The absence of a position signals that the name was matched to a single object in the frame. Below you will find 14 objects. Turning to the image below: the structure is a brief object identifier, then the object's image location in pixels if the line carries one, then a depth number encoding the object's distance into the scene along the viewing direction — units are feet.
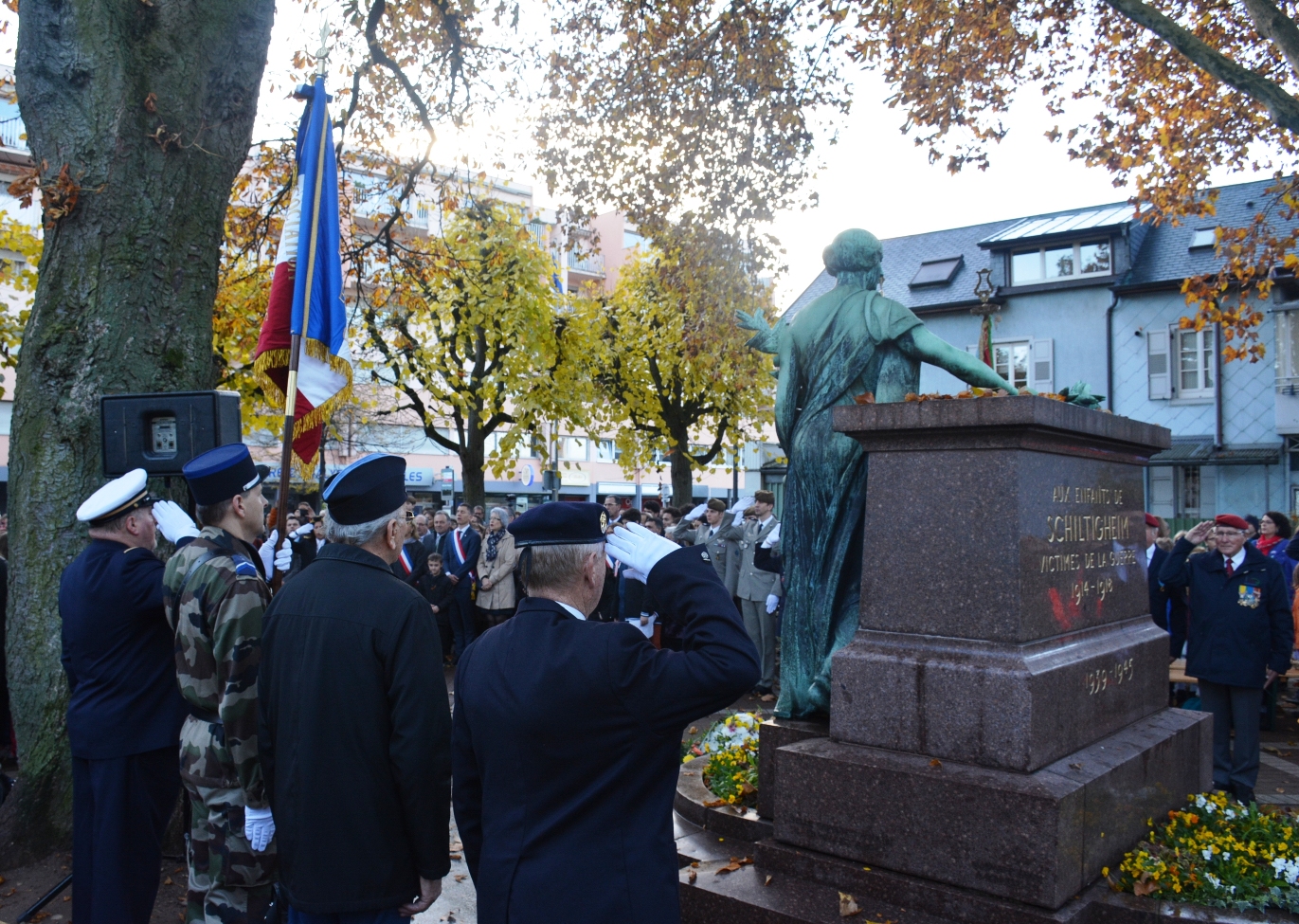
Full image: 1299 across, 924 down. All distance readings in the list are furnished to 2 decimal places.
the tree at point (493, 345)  64.45
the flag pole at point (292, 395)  16.34
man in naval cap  12.99
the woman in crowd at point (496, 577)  39.32
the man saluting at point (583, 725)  7.32
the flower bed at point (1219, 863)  11.92
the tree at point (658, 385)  77.46
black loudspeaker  16.11
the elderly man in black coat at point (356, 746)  9.15
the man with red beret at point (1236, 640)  21.02
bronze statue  15.25
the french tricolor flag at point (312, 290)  19.33
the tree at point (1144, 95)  37.35
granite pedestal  11.55
